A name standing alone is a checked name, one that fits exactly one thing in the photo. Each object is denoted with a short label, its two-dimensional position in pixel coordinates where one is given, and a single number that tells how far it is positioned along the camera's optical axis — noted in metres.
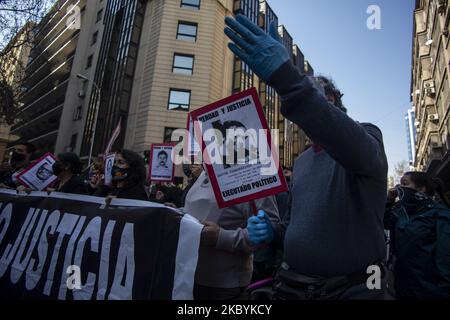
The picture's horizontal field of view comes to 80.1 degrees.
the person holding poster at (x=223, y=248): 1.97
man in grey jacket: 1.11
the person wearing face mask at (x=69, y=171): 3.63
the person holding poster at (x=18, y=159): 4.63
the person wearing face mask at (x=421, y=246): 2.25
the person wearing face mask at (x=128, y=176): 3.20
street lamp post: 20.62
